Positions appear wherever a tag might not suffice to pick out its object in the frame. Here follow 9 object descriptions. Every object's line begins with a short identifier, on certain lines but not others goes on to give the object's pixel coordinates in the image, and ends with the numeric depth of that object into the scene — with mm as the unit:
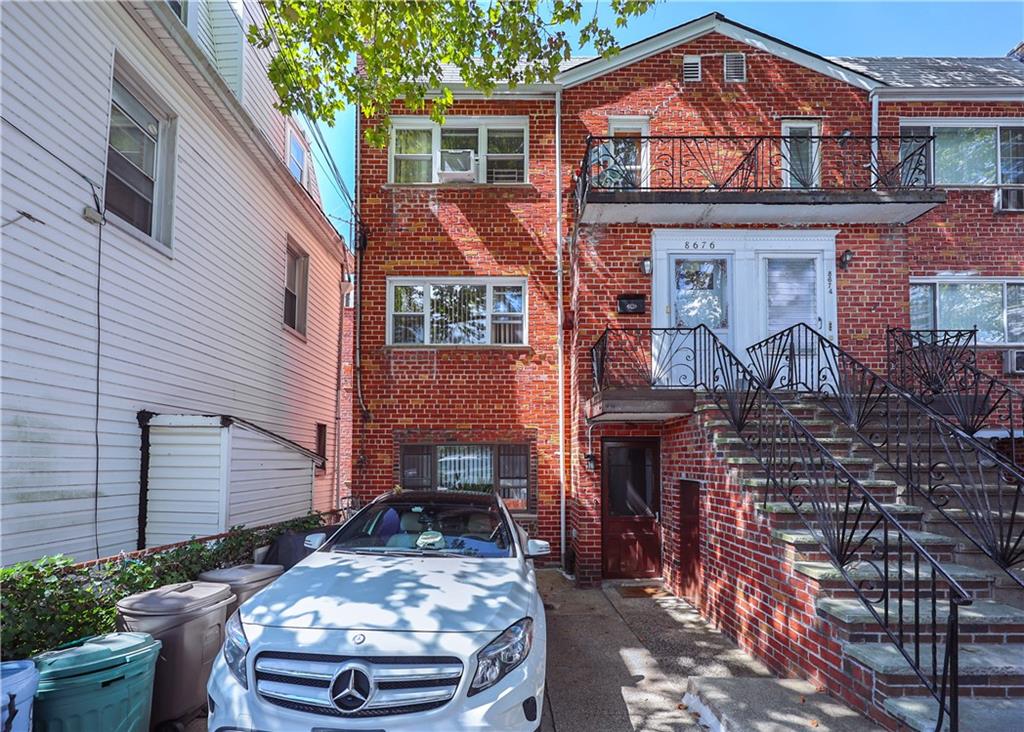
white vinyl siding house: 4613
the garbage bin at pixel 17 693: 2738
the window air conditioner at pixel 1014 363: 9625
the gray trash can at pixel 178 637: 3854
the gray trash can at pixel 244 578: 4785
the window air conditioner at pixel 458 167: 10344
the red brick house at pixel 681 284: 7691
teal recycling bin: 3098
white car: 3012
